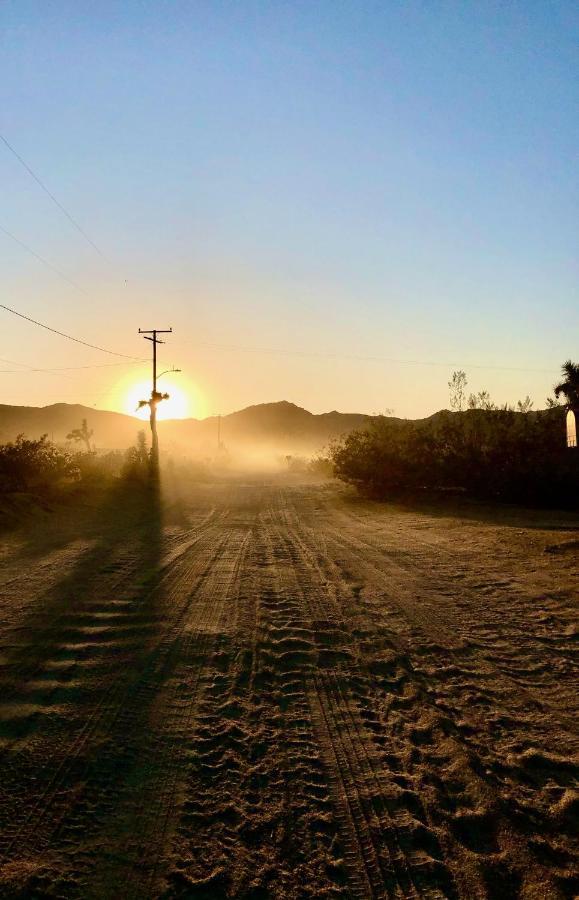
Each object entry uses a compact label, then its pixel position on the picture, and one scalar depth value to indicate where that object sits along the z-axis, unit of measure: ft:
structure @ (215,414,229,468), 208.46
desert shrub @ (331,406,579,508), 70.13
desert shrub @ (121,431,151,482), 96.92
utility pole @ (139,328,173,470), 145.89
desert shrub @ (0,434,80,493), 65.05
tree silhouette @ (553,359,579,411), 99.40
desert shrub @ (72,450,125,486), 81.92
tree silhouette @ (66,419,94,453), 184.26
